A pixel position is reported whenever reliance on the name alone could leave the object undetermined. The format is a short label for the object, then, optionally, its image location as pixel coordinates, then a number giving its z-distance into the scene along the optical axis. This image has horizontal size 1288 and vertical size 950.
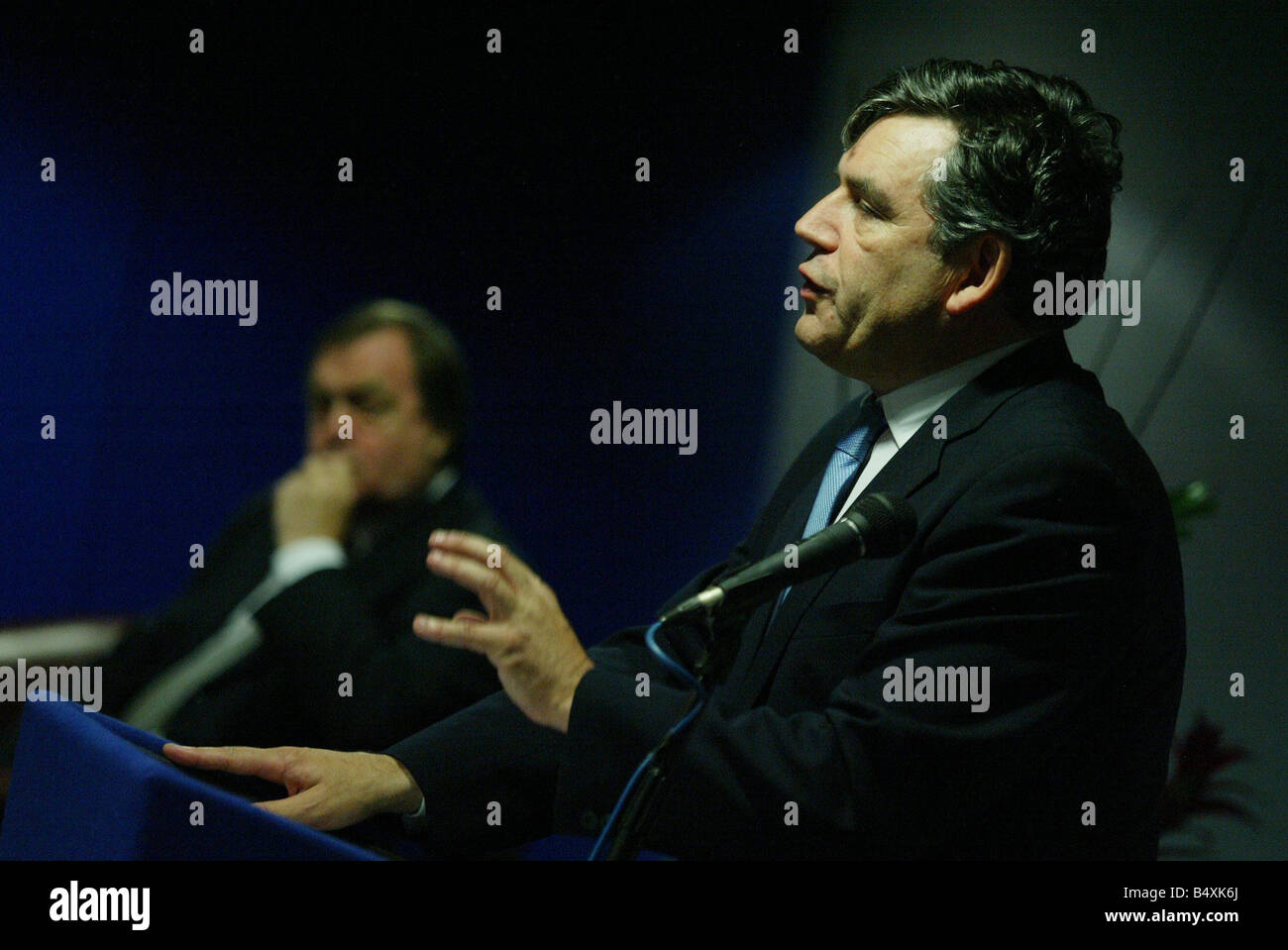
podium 2.09
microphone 2.07
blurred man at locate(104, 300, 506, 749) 2.75
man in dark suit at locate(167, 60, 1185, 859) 2.21
